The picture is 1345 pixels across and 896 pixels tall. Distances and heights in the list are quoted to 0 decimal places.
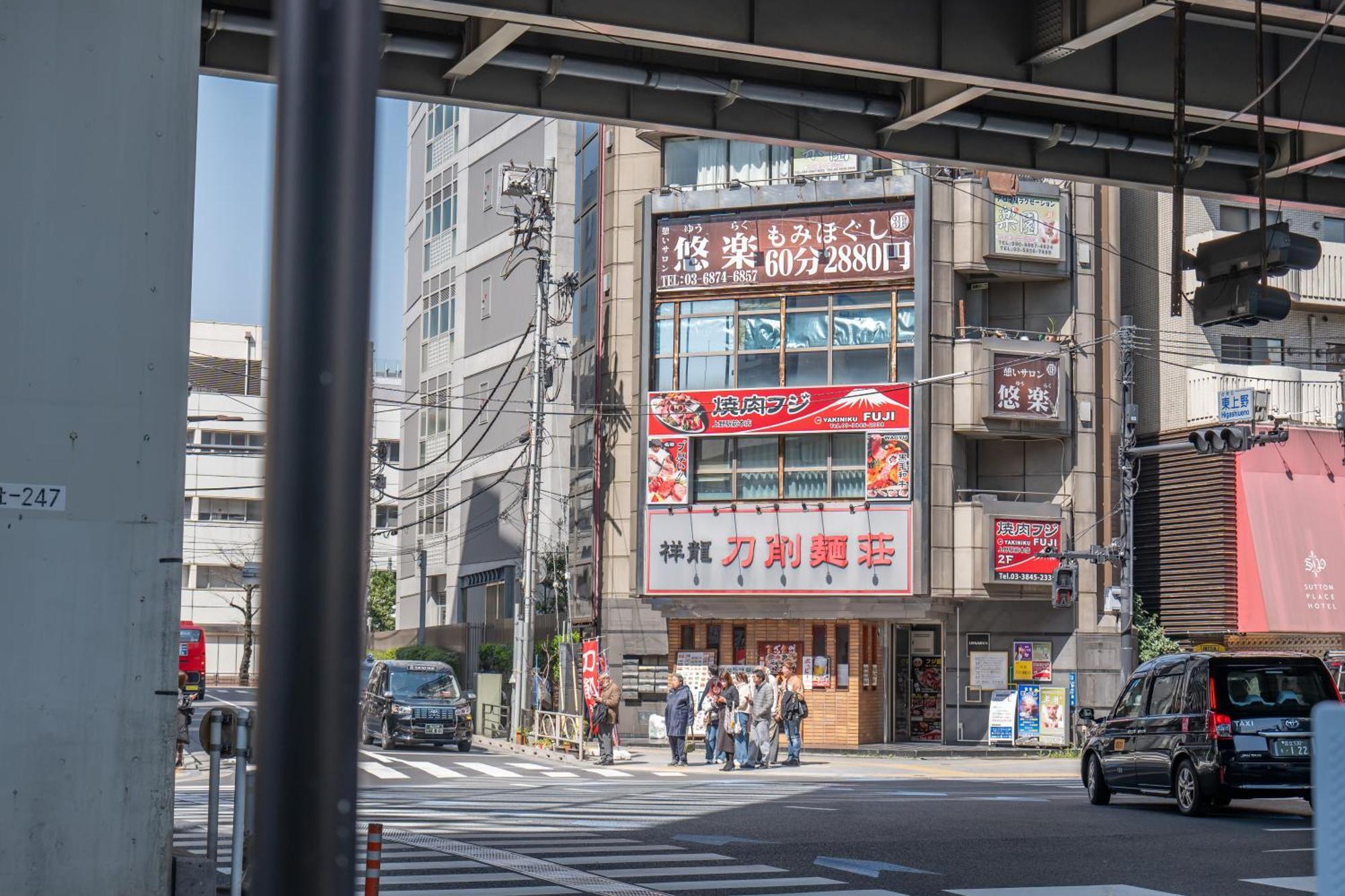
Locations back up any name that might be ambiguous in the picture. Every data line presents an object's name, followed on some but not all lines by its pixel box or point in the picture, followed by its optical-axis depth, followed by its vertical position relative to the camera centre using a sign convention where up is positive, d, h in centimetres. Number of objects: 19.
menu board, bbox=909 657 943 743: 3766 -219
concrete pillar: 910 +96
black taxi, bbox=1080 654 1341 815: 1797 -133
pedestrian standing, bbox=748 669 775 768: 3088 -199
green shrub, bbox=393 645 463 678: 5241 -181
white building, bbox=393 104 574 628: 5409 +875
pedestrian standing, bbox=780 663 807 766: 3148 -206
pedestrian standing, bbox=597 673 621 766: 3131 -214
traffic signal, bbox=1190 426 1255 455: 2933 +318
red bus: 5091 -204
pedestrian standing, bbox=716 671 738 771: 3062 -215
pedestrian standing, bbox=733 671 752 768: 3100 -219
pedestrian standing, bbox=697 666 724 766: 3203 -220
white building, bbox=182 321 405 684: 8462 +452
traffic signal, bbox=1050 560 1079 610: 3309 +50
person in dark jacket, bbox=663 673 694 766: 3134 -209
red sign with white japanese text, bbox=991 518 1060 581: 3675 +142
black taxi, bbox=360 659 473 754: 3450 -231
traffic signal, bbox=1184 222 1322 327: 1418 +307
